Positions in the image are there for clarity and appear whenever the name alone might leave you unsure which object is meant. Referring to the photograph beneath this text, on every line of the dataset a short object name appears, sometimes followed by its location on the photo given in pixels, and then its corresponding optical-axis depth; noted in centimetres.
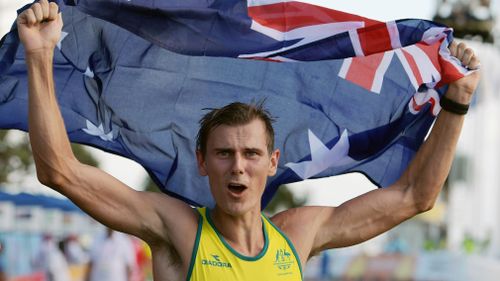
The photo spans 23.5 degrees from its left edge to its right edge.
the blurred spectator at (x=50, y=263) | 2025
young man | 500
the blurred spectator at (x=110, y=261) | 1639
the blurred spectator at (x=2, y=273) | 1665
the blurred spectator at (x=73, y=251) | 2402
